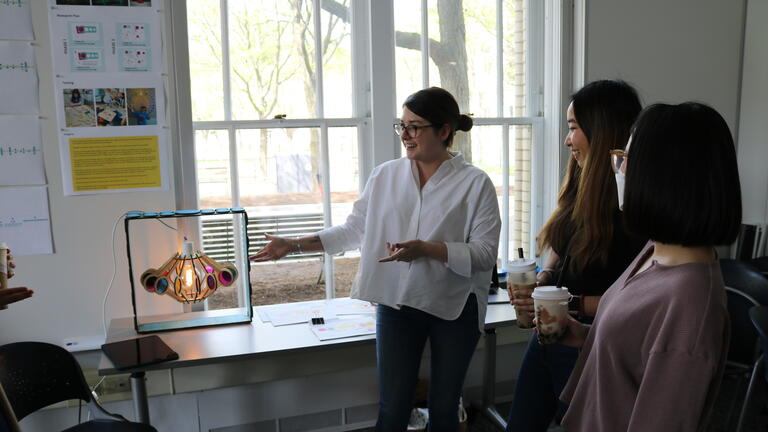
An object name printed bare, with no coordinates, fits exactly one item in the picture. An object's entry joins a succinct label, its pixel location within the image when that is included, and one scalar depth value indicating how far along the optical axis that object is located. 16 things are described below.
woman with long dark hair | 1.57
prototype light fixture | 2.26
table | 2.01
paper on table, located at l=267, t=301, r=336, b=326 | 2.43
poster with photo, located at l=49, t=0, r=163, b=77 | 2.28
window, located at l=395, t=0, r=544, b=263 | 2.91
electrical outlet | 2.46
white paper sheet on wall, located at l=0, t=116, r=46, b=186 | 2.26
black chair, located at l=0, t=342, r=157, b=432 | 1.96
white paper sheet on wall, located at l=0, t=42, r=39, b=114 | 2.23
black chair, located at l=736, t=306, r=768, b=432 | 2.02
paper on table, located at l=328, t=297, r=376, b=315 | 2.54
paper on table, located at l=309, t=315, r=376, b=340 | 2.23
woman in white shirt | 1.94
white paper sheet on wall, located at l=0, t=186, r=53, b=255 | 2.28
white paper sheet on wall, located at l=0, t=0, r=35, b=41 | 2.21
